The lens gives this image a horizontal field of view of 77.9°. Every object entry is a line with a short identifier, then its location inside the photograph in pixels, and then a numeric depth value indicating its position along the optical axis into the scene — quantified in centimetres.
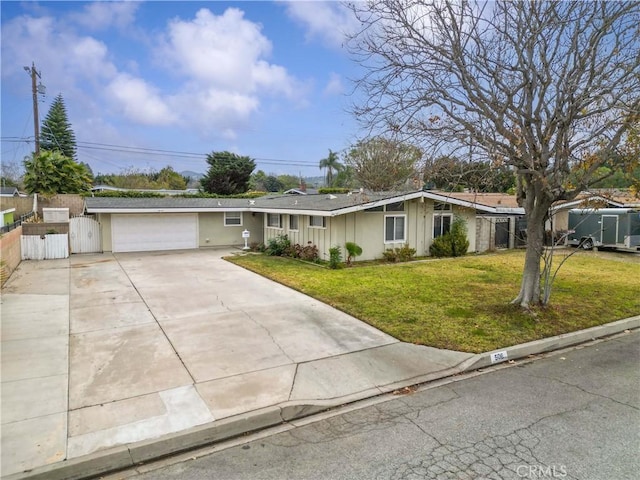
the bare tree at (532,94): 710
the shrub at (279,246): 1822
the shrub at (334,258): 1464
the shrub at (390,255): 1641
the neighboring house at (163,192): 3505
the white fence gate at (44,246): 1595
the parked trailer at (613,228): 1856
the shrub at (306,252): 1642
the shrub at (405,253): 1666
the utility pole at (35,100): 2578
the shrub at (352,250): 1529
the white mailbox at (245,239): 1980
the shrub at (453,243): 1778
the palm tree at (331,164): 5408
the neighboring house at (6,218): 1310
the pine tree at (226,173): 4150
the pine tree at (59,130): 4631
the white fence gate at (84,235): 1859
